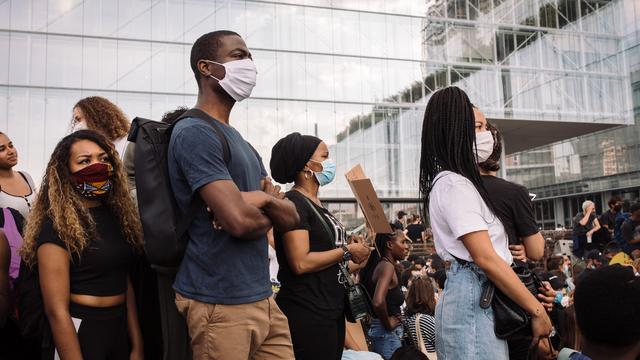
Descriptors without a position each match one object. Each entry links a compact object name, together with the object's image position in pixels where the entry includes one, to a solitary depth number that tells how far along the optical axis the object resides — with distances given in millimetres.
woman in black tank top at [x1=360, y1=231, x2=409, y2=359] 5172
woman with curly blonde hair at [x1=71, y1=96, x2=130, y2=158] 3834
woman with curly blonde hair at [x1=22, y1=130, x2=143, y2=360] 2662
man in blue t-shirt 2203
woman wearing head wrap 3225
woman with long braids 2480
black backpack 2279
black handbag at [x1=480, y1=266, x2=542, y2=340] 2480
